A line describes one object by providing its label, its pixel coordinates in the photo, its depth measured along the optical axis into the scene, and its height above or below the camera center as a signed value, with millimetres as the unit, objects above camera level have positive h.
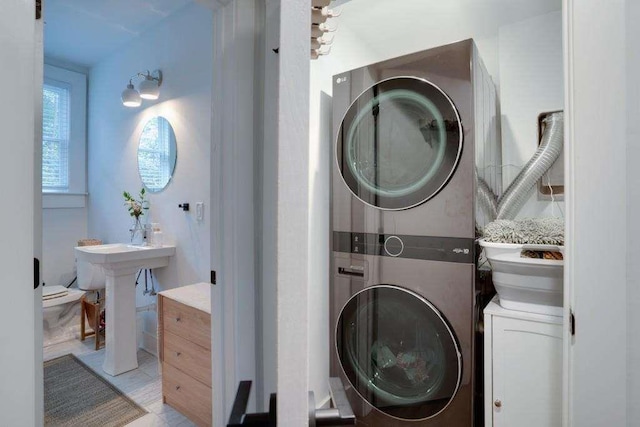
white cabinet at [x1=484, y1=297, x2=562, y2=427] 1113 -607
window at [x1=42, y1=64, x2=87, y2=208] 3035 +790
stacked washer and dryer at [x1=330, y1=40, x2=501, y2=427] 1268 -84
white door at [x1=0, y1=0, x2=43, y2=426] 587 -3
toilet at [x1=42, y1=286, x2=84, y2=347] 2520 -927
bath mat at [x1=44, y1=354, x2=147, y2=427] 1753 -1213
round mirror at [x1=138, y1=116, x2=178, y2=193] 2475 +504
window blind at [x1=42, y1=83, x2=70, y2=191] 3029 +779
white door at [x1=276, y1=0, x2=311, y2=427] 319 +0
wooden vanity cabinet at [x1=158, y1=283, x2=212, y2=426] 1564 -774
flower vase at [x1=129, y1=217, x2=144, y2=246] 2664 -188
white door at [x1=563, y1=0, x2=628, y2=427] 845 +10
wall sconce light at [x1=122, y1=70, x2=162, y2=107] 2441 +1025
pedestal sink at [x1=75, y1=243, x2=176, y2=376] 2180 -669
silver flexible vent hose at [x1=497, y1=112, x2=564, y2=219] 1544 +240
